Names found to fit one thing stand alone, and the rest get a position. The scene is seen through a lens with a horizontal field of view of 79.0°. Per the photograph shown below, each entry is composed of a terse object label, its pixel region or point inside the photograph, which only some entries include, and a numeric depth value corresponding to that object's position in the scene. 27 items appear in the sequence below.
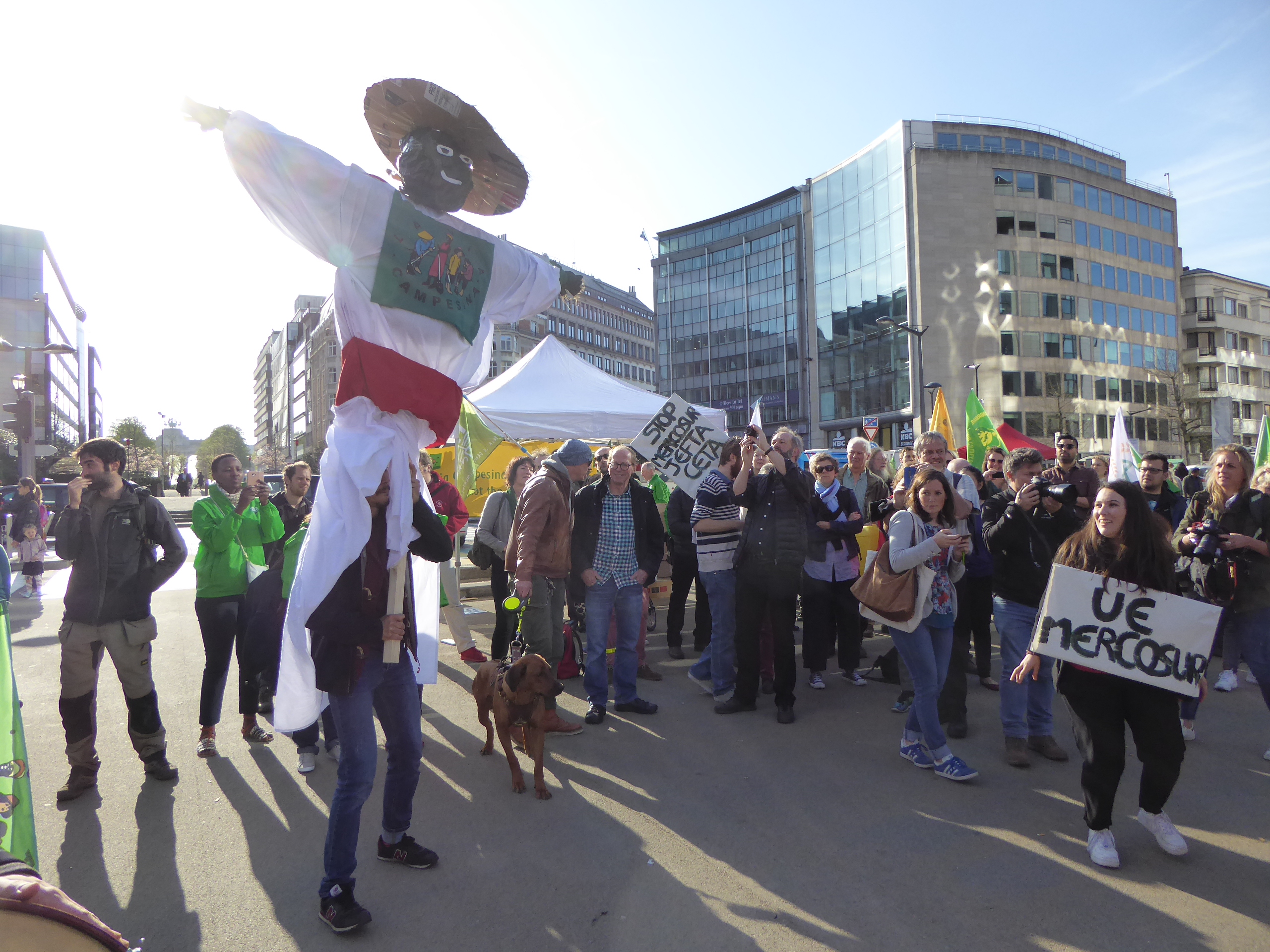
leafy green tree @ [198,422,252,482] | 115.56
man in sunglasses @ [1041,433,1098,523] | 5.86
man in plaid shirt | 5.72
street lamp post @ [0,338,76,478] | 15.56
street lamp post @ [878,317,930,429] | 26.05
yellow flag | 11.94
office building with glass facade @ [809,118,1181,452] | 46.78
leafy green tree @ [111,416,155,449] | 81.94
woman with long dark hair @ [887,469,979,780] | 4.36
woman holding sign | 3.41
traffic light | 15.48
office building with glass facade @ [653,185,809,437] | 61.59
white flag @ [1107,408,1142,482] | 7.12
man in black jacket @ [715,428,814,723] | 5.52
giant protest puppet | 2.96
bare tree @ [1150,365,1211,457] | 38.50
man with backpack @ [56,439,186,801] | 4.39
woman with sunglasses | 6.36
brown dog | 4.32
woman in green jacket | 5.13
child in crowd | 12.59
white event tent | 10.88
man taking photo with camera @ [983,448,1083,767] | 4.60
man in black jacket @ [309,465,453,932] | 2.96
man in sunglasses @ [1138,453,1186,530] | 6.53
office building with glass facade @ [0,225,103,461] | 65.19
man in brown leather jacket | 5.30
